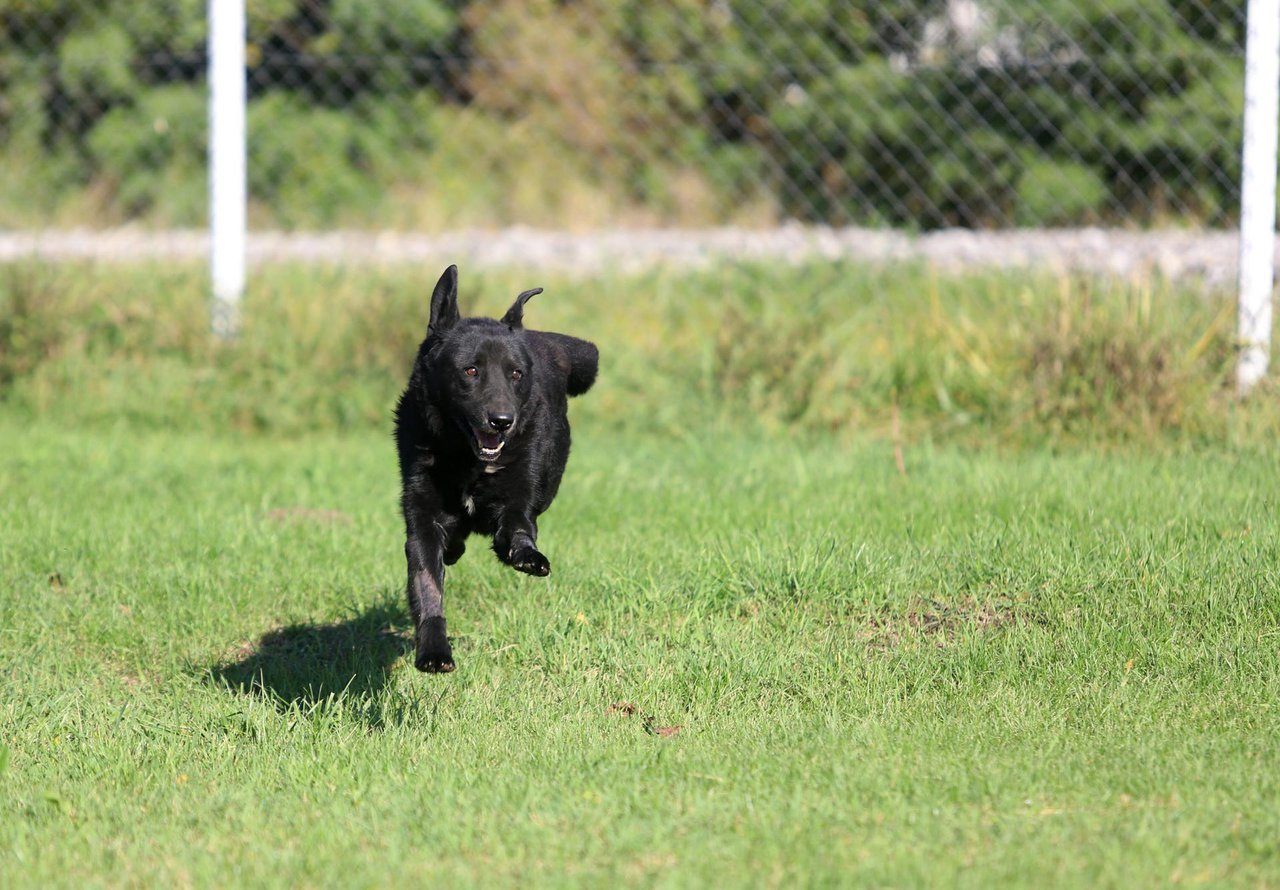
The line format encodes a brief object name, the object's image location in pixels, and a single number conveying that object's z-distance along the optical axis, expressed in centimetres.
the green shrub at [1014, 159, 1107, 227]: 2525
